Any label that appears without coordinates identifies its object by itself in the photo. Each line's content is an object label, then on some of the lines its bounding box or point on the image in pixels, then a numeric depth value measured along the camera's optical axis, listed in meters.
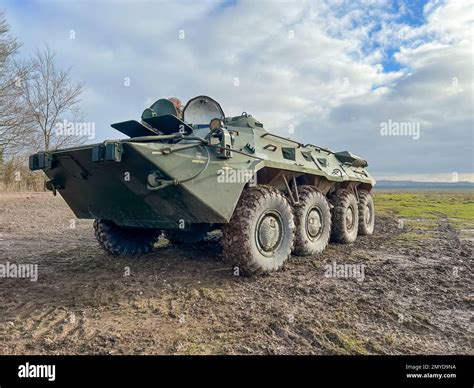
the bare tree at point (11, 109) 14.55
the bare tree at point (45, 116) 17.08
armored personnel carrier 4.33
